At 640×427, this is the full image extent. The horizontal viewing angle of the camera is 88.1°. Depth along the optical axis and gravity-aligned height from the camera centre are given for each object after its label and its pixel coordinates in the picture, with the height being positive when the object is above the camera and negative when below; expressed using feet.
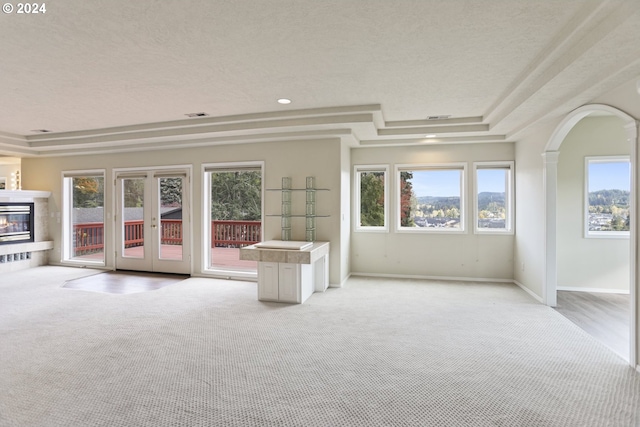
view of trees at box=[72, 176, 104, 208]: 22.80 +1.43
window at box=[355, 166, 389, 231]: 20.27 +0.74
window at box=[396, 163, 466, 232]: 19.57 +0.80
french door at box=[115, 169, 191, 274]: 20.34 -0.52
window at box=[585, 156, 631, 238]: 16.31 +0.66
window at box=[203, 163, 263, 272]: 19.86 +0.02
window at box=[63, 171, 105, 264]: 23.07 -0.44
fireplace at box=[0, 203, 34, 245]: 21.16 -0.70
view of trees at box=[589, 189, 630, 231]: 16.40 +0.00
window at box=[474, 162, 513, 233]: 18.89 +0.72
